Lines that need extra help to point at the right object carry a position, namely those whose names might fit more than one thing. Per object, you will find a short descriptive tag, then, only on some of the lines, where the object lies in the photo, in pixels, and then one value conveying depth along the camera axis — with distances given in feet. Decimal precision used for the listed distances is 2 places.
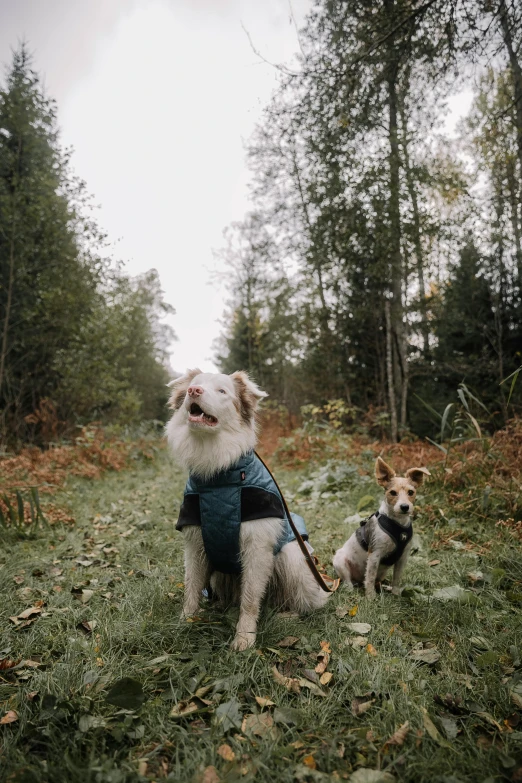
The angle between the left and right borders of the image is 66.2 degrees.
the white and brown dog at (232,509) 8.30
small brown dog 10.64
